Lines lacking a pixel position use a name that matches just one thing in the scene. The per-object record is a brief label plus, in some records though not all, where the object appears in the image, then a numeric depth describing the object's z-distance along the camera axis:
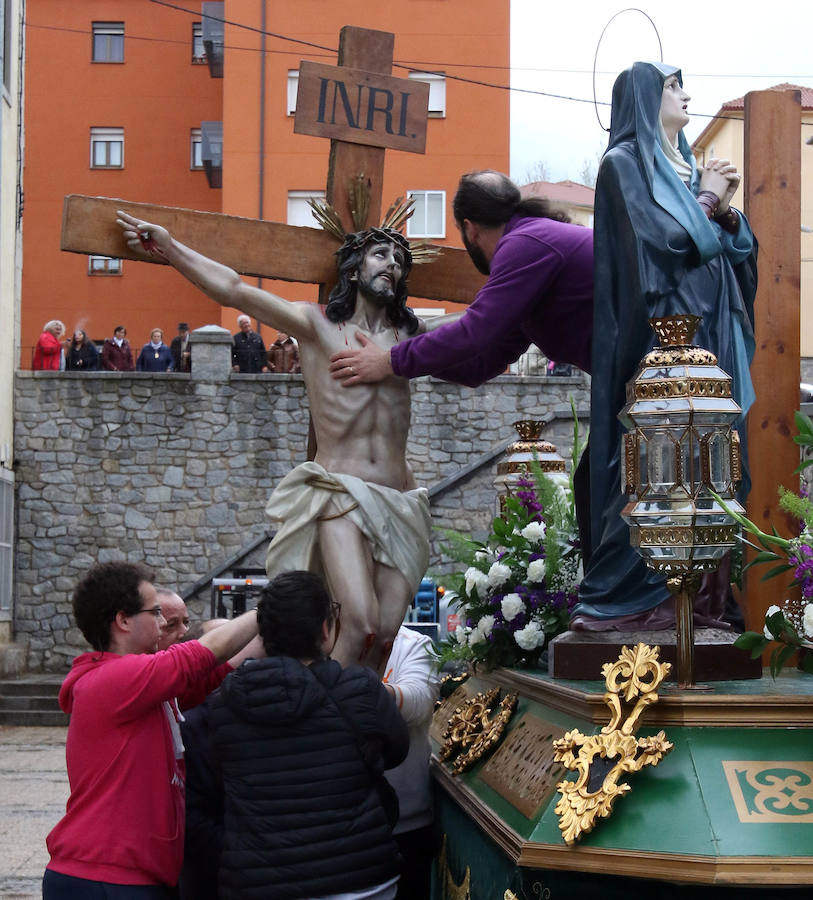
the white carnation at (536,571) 3.93
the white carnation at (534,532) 4.09
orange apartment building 24.72
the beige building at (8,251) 17.80
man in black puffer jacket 3.08
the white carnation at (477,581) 4.09
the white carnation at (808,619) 2.80
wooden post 4.36
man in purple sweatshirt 3.79
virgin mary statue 3.43
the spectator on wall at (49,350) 19.67
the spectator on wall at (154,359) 19.66
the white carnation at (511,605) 3.84
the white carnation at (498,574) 4.02
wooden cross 4.45
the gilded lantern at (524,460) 6.32
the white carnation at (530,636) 3.82
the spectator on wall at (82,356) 19.70
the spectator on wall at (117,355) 19.89
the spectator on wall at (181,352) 19.62
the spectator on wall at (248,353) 19.62
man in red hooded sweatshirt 3.25
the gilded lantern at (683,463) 2.80
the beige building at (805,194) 22.03
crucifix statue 4.20
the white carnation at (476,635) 3.99
